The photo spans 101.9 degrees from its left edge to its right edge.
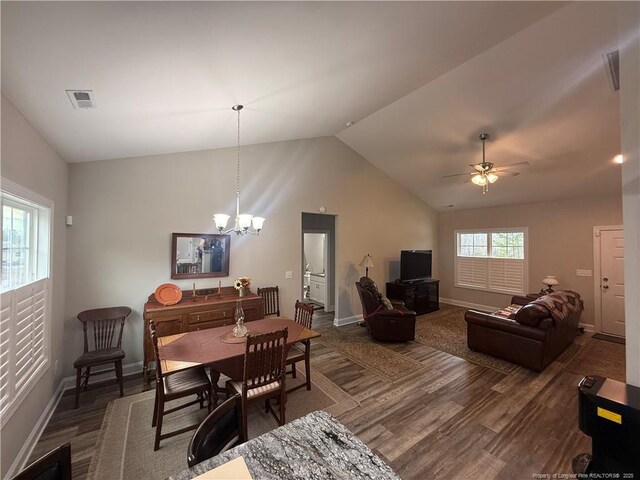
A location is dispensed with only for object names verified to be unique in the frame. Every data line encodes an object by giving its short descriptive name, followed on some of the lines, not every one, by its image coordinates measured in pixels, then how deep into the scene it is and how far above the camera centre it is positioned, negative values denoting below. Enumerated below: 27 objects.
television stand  5.78 -1.17
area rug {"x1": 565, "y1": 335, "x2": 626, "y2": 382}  3.43 -1.71
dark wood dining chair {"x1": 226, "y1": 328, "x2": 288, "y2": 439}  2.13 -1.10
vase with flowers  3.07 -0.48
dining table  2.14 -0.96
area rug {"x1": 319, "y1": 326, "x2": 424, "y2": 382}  3.43 -1.69
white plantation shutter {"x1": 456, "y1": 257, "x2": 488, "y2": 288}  6.55 -0.76
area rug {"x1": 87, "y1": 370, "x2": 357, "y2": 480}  1.98 -1.71
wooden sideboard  3.16 -0.89
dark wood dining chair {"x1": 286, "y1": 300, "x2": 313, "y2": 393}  2.92 -1.27
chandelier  2.74 +0.24
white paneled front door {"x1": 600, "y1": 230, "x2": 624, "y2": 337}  4.73 -0.73
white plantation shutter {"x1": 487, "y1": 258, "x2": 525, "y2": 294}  5.96 -0.76
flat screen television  6.00 -0.51
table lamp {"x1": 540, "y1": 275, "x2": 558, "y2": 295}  5.11 -0.79
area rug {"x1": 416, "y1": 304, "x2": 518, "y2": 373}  3.68 -1.68
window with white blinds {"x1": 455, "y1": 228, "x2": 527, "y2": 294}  6.00 -0.43
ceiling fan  3.48 +0.95
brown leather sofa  3.33 -1.29
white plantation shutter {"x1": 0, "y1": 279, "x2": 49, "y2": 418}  1.78 -0.74
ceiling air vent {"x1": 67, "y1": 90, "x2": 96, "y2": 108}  1.81 +1.06
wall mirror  3.66 -0.16
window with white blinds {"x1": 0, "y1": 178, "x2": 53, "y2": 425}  1.81 -0.39
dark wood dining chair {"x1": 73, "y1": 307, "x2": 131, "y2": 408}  2.79 -1.18
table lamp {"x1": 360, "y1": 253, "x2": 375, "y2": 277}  5.48 -0.40
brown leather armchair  4.37 -1.32
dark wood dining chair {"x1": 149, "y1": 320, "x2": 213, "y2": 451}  2.12 -1.25
